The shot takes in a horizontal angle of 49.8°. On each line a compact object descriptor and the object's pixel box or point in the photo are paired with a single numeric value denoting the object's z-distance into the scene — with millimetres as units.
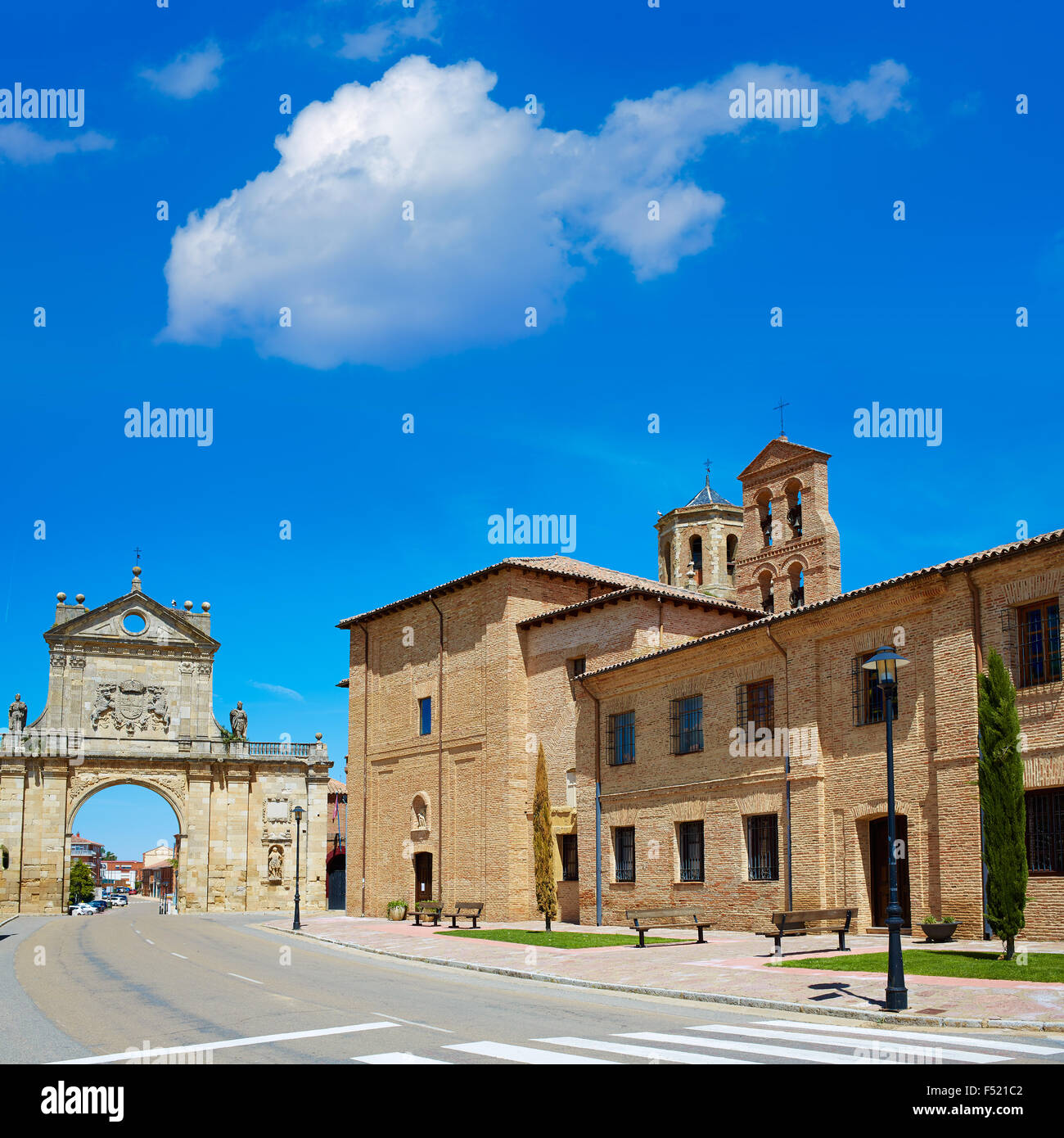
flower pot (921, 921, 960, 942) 21609
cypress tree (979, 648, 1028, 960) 18750
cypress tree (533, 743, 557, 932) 31000
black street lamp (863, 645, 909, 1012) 14273
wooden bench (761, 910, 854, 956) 21344
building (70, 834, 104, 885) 163875
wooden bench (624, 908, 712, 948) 24391
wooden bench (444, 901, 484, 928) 32062
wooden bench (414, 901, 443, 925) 35438
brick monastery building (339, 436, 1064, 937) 22734
